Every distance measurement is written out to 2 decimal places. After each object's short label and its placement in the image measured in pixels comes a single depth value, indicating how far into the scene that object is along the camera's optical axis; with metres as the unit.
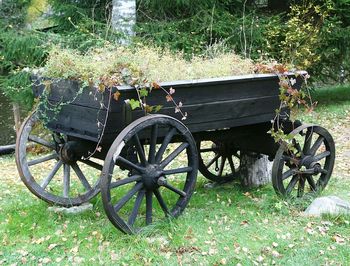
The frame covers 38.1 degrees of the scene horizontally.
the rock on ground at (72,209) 4.66
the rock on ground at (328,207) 4.59
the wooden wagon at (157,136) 3.84
